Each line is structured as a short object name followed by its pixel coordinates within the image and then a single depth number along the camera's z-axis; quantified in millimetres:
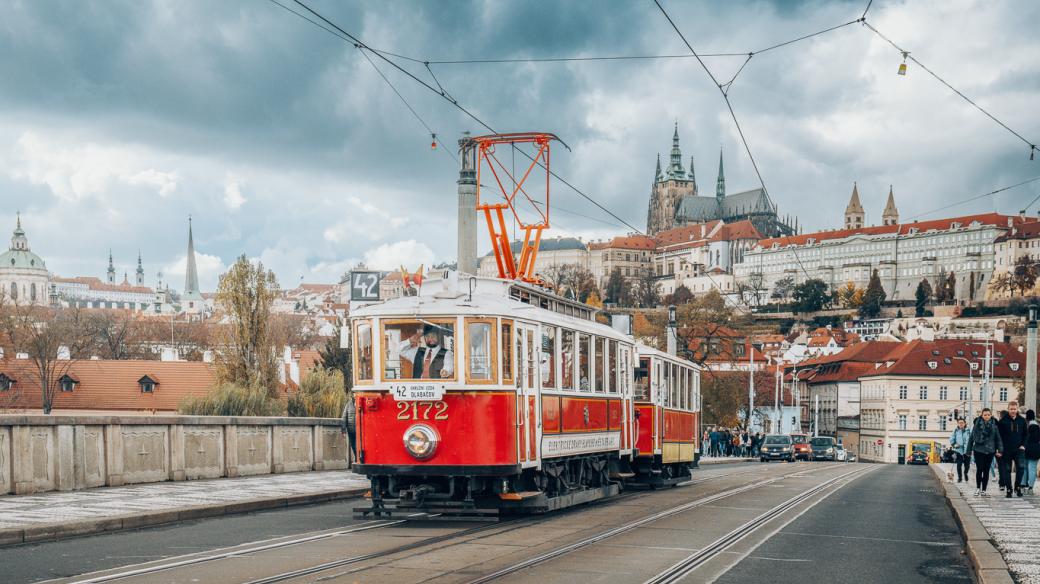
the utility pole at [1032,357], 30502
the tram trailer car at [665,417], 22938
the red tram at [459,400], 15133
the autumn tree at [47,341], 67000
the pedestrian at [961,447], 28550
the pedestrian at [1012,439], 20859
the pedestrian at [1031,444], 21297
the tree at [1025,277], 188250
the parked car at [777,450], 56594
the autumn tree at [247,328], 51406
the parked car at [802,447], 62188
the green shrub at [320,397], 40344
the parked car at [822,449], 64562
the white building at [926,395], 115062
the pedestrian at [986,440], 20797
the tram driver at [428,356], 15352
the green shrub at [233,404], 39219
